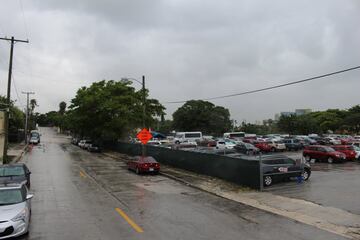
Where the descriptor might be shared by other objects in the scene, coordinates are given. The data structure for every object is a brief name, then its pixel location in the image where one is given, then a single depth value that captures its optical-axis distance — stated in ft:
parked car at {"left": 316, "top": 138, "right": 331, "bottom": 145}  176.23
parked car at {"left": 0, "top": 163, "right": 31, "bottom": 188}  55.08
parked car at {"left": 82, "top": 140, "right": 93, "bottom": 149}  197.47
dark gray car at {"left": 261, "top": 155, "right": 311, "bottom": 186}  65.46
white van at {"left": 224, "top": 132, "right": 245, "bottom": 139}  241.14
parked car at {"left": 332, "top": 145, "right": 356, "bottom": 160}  114.62
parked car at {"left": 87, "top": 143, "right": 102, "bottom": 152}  184.55
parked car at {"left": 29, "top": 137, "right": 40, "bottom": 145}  236.84
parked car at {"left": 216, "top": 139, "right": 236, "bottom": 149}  157.20
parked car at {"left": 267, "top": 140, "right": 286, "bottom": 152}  160.97
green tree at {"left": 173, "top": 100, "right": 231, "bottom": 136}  359.66
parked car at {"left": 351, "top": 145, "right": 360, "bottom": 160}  116.57
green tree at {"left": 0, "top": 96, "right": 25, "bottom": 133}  199.19
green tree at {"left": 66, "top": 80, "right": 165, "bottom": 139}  174.81
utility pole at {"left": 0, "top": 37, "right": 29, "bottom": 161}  112.88
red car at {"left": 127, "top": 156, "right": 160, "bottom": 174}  89.86
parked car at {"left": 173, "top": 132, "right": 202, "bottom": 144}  212.39
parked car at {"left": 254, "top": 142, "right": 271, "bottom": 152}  158.30
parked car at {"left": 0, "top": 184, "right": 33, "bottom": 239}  30.48
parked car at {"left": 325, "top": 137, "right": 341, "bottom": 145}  174.91
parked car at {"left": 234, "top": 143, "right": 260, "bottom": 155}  132.72
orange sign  105.40
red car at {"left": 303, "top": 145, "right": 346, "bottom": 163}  108.37
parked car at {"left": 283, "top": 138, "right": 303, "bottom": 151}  168.25
